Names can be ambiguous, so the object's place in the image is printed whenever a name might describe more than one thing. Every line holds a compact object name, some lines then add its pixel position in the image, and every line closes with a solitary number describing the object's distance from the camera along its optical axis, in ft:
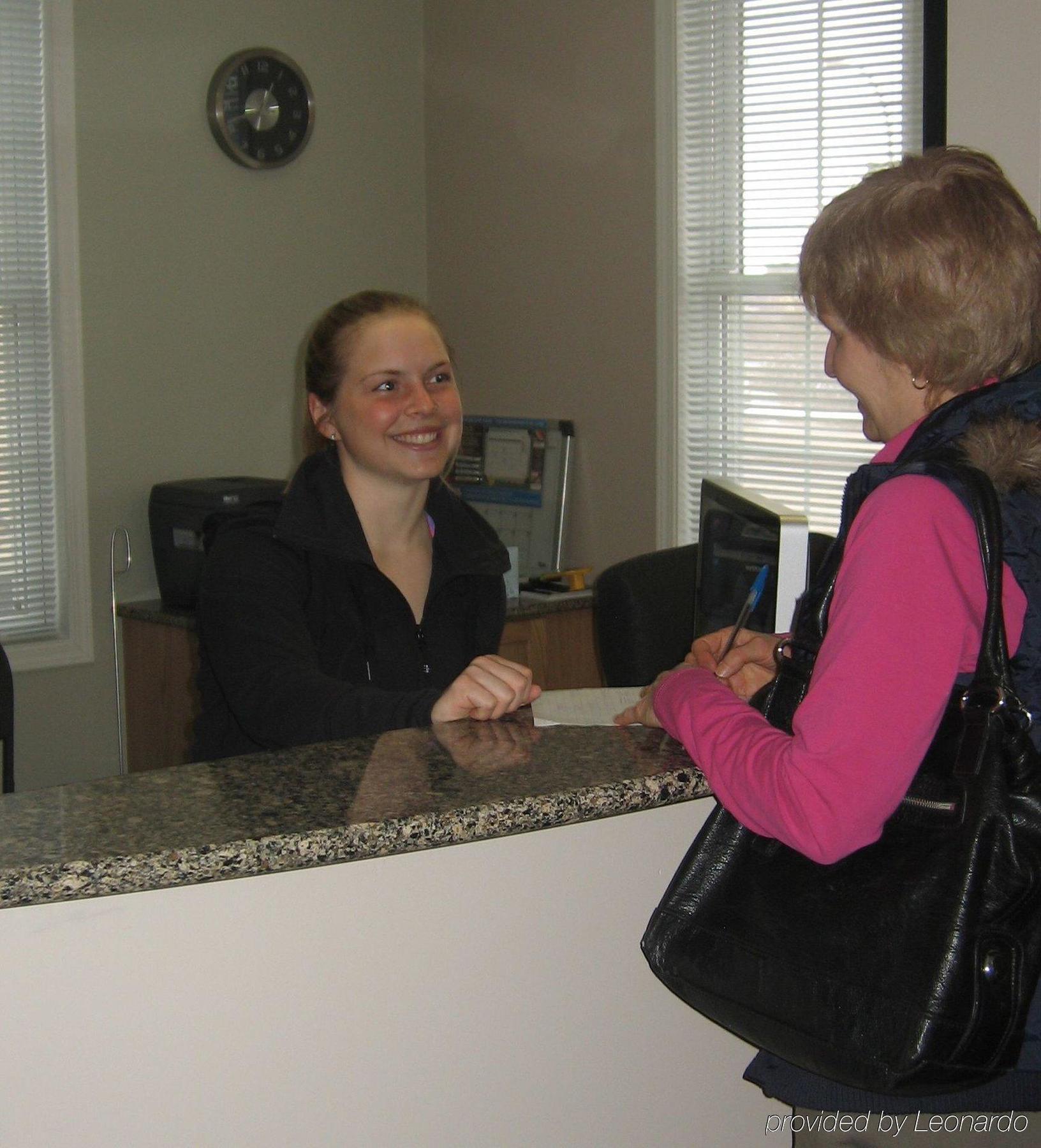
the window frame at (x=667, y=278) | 13.24
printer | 12.67
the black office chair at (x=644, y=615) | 9.04
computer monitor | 5.22
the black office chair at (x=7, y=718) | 9.18
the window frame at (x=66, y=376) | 12.82
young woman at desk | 6.26
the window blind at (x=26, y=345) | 12.70
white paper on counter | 4.93
